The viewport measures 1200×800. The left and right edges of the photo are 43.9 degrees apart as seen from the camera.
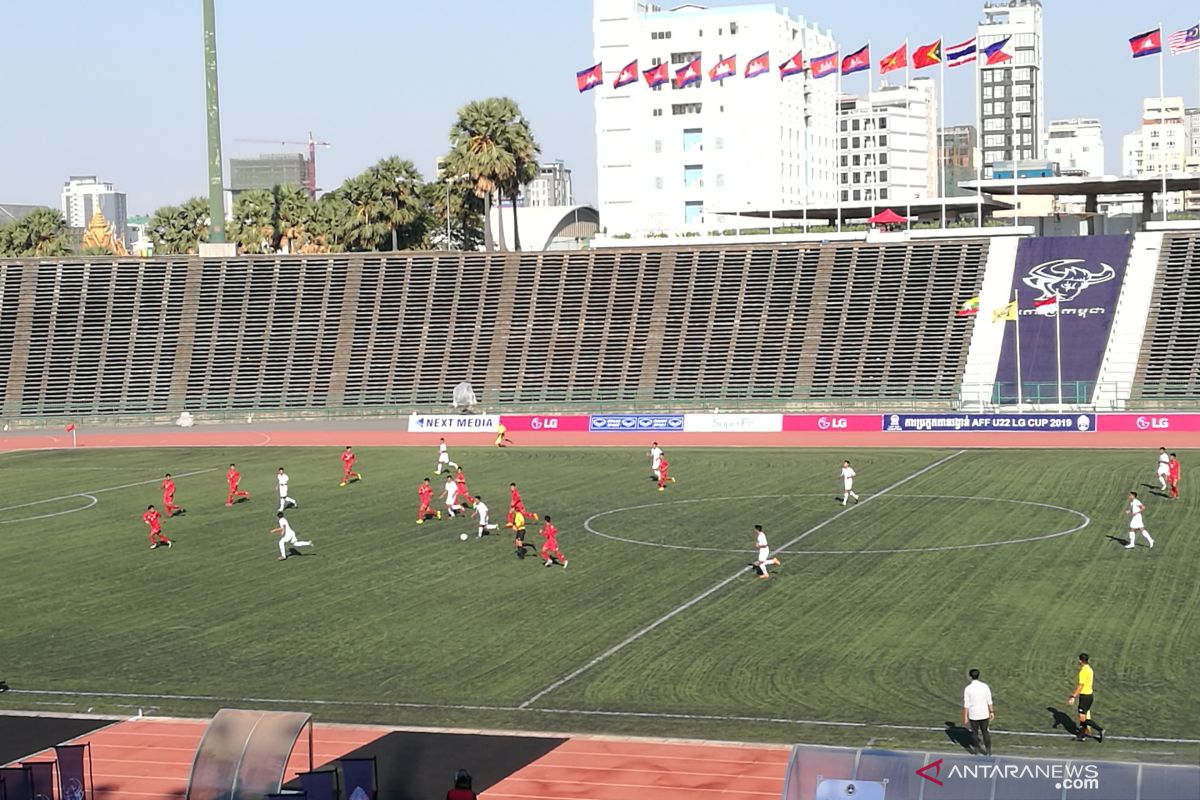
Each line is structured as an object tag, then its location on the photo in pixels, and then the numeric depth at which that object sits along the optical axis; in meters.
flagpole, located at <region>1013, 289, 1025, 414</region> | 74.88
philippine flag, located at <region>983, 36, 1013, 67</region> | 86.88
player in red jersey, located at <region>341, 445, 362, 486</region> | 57.41
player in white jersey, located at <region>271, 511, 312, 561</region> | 42.06
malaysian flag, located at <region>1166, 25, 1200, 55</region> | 82.50
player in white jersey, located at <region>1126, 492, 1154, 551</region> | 38.97
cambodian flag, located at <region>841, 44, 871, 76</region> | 91.62
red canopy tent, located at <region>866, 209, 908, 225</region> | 95.56
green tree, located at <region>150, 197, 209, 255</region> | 131.12
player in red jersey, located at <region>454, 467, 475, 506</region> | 48.66
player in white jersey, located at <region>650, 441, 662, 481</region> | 55.03
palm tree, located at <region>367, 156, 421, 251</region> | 112.06
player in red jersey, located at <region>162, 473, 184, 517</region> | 50.16
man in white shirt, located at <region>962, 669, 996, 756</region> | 22.95
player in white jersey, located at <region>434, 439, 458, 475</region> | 59.03
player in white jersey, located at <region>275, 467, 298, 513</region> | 50.53
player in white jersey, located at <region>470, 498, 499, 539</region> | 44.62
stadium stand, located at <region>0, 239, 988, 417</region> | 84.69
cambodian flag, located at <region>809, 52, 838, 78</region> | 94.19
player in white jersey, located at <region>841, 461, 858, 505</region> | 48.25
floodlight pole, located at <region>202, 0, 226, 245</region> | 91.81
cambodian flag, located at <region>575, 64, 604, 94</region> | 104.50
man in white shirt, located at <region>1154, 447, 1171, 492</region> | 48.06
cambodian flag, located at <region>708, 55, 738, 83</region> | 103.62
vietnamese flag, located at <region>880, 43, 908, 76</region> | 89.56
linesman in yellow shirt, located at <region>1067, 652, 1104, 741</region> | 23.67
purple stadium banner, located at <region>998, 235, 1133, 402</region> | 81.31
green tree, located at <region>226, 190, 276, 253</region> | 121.62
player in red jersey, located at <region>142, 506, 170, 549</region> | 44.59
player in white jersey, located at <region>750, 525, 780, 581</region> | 37.00
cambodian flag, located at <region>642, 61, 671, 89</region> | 103.00
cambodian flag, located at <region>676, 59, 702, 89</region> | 102.19
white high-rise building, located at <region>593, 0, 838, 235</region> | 172.38
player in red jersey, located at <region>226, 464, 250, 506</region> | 53.25
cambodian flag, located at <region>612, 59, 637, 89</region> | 105.31
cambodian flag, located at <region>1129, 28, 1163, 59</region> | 83.81
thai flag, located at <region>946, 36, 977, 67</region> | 87.31
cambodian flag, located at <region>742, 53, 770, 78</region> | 103.12
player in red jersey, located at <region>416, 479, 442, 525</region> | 47.75
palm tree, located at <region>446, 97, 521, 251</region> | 107.00
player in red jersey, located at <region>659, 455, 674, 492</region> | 54.31
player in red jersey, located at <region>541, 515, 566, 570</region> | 39.56
